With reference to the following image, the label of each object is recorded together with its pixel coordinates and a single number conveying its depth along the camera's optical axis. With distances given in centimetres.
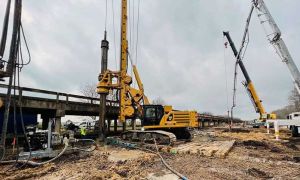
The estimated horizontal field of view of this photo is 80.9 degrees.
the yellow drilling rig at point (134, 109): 1147
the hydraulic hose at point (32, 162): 592
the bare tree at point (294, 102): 4314
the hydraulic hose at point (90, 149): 821
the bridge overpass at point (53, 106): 1112
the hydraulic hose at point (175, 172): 460
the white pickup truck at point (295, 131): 1310
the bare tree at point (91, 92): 3849
